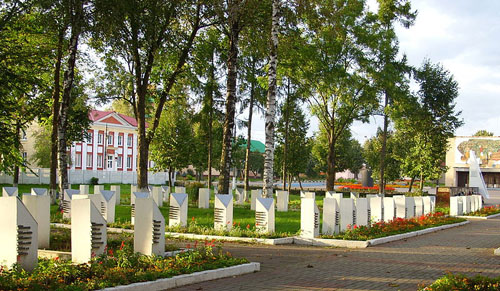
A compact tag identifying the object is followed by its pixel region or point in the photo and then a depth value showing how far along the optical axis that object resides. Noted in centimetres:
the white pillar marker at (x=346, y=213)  1487
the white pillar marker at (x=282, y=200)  2389
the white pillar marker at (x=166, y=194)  2841
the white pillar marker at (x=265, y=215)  1397
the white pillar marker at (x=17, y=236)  820
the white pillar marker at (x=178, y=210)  1510
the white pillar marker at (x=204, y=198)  2367
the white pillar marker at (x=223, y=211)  1458
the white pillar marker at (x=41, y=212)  1060
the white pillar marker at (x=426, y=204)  2296
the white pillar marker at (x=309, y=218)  1359
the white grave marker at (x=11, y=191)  1603
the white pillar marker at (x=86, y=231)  893
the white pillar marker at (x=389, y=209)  1830
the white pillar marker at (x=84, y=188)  2051
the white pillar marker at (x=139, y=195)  1606
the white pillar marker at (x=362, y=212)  1566
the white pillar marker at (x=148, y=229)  938
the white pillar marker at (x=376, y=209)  1708
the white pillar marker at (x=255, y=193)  2495
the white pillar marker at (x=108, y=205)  1633
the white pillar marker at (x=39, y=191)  1607
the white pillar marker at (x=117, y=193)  2648
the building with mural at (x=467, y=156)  7062
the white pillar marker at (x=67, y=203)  1652
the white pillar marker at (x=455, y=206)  2562
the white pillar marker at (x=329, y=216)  1441
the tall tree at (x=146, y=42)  1870
